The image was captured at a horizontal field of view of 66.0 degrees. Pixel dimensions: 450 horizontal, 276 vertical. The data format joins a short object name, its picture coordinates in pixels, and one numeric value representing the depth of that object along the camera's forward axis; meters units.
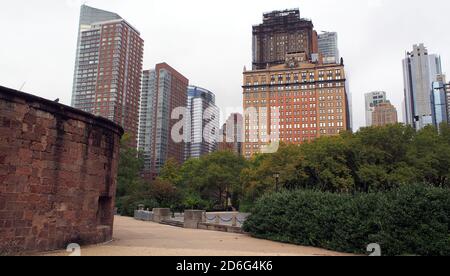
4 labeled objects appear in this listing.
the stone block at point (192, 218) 23.97
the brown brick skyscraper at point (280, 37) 161.00
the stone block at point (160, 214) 29.31
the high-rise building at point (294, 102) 115.50
